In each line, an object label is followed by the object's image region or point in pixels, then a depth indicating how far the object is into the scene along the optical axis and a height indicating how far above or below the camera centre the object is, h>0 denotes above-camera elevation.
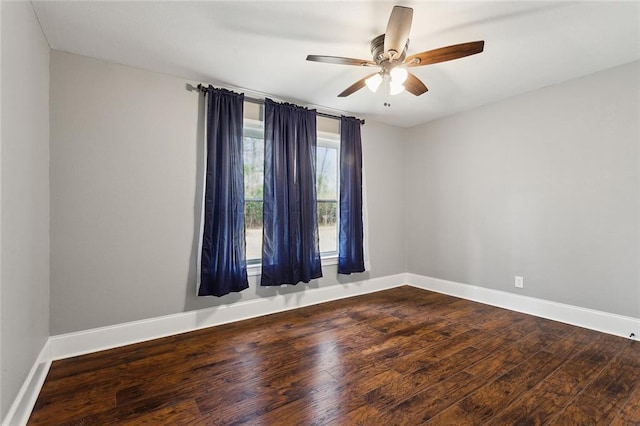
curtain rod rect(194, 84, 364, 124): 2.95 +1.31
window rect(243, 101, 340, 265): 3.32 +0.47
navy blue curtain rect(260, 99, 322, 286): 3.29 +0.23
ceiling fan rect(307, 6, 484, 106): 1.77 +1.12
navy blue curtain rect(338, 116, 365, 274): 3.91 +0.17
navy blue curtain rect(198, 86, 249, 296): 2.91 +0.17
